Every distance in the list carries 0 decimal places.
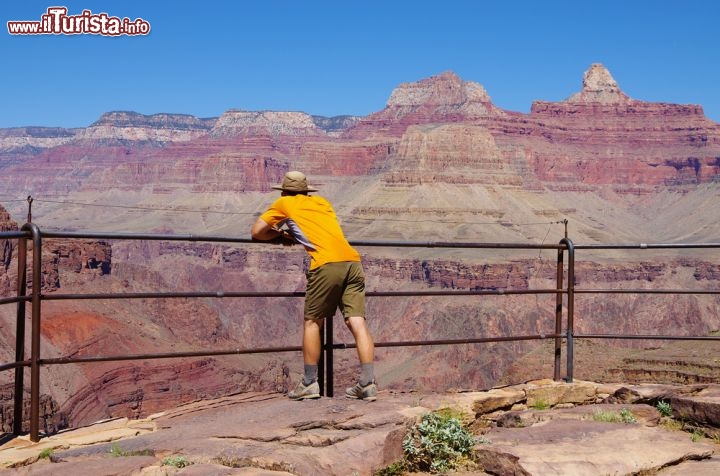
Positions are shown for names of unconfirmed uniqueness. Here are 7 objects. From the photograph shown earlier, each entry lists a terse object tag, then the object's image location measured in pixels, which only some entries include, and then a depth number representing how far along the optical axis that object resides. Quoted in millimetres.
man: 7062
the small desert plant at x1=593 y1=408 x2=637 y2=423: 6714
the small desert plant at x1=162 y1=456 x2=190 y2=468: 5344
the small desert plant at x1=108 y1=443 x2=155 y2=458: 5707
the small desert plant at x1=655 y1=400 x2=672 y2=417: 6848
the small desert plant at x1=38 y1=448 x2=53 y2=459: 5902
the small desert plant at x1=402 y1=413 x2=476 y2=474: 5758
